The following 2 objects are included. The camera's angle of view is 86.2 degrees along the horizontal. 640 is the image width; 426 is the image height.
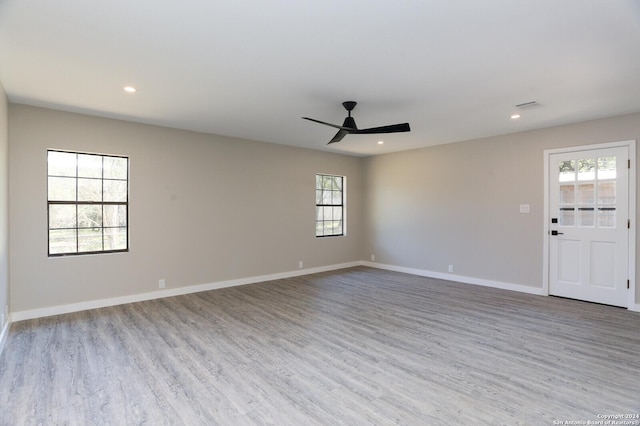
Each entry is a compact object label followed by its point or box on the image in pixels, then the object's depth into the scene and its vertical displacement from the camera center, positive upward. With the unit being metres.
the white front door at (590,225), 4.54 -0.17
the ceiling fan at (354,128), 3.85 +0.96
